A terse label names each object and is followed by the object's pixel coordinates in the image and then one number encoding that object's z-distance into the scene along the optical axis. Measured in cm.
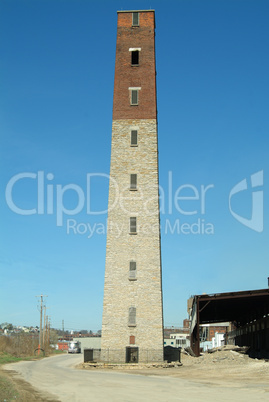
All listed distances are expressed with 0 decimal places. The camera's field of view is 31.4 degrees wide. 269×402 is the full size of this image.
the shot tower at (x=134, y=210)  3681
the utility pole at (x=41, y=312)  7397
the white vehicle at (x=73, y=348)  8650
